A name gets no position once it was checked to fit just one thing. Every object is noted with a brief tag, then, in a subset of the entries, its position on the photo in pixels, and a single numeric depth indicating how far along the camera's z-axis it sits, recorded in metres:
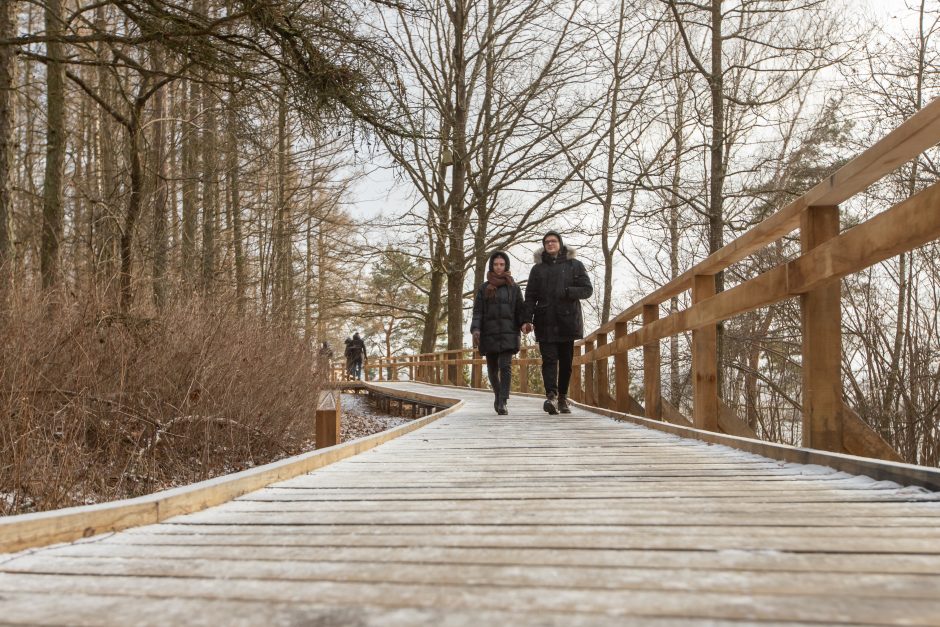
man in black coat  7.59
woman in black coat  8.19
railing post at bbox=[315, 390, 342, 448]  4.94
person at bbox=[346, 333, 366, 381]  27.48
